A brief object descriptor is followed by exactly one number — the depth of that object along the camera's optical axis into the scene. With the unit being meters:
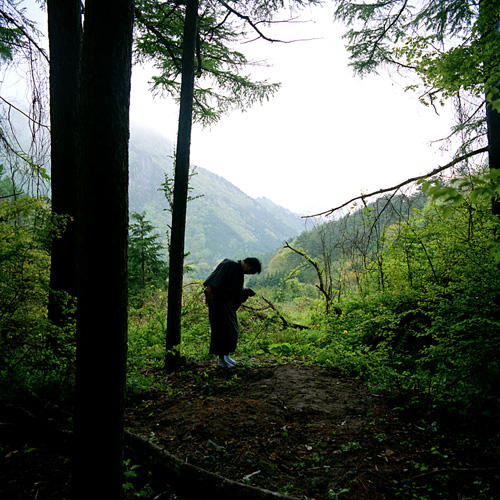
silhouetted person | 5.31
